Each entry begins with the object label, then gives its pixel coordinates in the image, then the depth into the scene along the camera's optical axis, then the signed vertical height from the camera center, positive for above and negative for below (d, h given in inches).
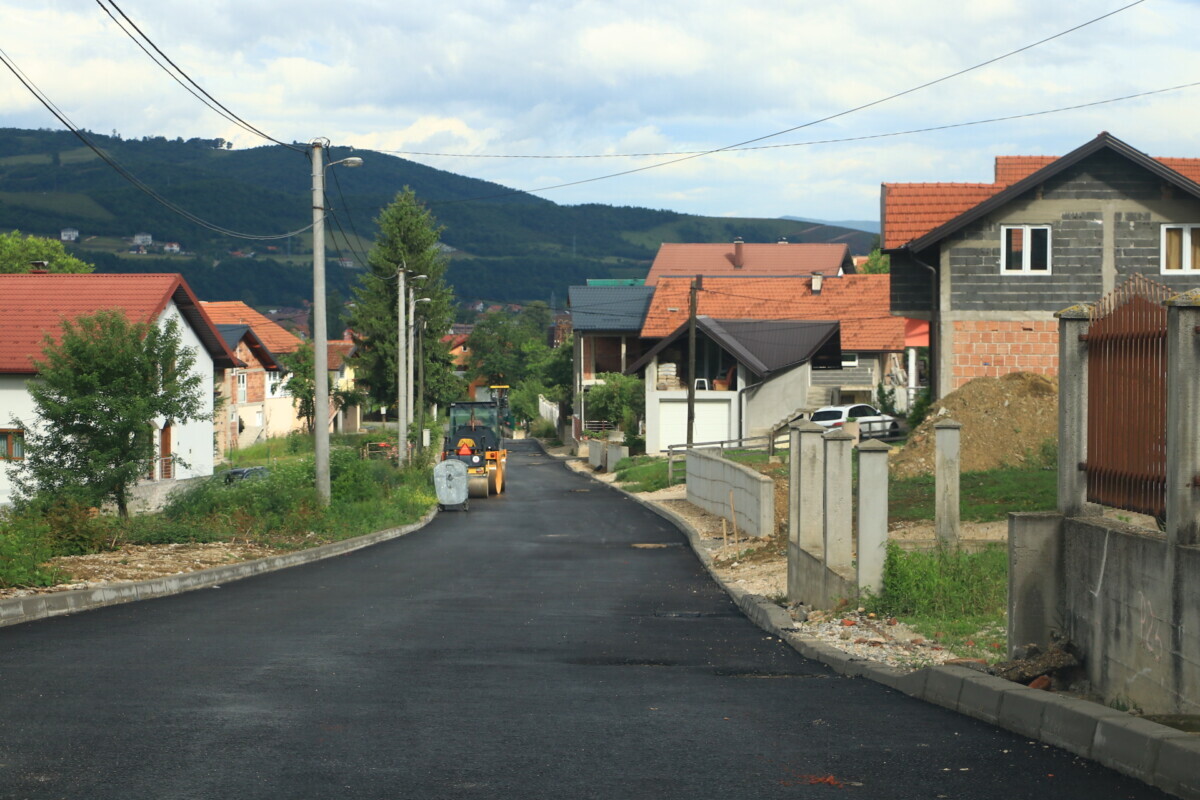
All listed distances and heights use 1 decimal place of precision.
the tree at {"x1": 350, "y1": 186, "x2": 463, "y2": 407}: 3371.1 +215.7
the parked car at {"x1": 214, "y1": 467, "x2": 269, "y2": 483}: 1601.9 -114.4
